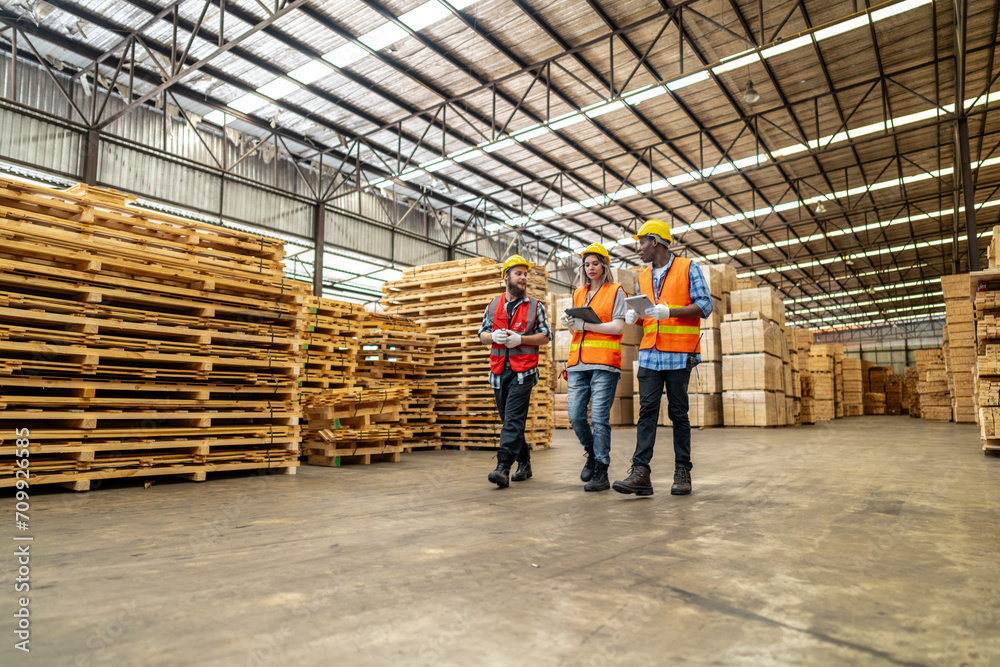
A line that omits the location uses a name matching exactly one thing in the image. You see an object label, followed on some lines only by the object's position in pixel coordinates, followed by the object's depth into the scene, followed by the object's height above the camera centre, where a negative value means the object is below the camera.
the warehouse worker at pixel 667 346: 4.26 +0.29
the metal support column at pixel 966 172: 12.45 +4.68
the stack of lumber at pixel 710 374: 14.02 +0.29
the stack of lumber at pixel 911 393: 22.20 -0.22
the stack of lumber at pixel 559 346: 15.25 +1.01
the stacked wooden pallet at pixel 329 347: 7.54 +0.47
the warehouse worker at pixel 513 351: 4.81 +0.28
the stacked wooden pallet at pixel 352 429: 6.94 -0.54
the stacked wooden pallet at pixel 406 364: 8.73 +0.30
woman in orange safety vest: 4.56 +0.17
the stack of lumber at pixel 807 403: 17.31 -0.48
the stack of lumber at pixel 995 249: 8.30 +2.07
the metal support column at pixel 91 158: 12.51 +4.73
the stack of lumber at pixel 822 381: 21.16 +0.21
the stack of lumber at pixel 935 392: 17.59 -0.13
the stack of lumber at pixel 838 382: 22.59 +0.19
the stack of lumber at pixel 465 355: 9.44 +0.48
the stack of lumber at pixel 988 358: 6.86 +0.37
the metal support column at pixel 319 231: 17.34 +4.45
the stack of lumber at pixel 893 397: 27.56 -0.45
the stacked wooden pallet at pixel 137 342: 4.59 +0.35
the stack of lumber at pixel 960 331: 12.77 +1.25
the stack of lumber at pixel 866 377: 28.02 +0.48
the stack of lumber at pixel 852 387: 24.55 -0.02
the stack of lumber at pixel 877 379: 27.89 +0.39
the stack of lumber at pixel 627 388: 15.16 -0.07
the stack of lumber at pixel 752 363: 13.60 +0.55
